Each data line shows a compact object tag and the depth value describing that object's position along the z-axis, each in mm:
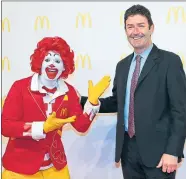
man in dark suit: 1429
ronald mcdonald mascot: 1498
